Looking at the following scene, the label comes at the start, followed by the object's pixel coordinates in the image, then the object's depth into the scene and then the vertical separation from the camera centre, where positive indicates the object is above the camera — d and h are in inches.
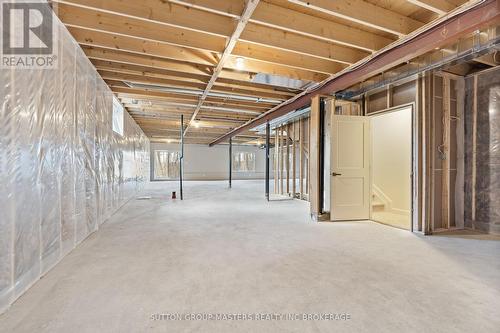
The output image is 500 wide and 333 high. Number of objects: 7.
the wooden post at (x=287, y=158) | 292.2 +10.5
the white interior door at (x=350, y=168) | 166.7 -1.3
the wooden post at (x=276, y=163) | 321.1 +4.5
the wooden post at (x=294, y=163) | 282.0 +4.0
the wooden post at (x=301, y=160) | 273.5 +7.2
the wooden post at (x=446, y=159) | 146.5 +4.3
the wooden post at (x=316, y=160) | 169.8 +4.5
